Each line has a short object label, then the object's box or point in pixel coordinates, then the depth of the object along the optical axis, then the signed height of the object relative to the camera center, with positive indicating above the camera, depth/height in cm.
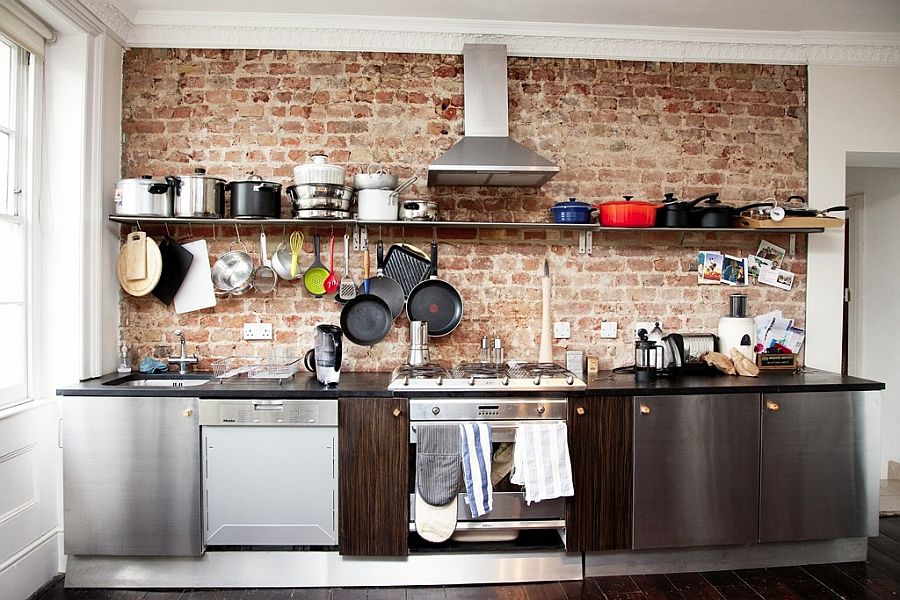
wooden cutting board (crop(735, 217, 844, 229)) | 340 +42
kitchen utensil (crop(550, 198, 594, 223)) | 333 +46
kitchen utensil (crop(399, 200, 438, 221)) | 327 +46
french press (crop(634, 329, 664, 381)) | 320 -33
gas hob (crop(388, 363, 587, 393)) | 290 -41
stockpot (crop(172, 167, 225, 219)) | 317 +51
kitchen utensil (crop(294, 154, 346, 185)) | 317 +64
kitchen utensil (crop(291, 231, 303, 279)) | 340 +29
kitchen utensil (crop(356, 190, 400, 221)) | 322 +48
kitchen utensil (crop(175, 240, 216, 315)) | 345 +4
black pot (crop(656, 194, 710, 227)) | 338 +46
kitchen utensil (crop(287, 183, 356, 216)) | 317 +52
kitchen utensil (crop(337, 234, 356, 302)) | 341 +4
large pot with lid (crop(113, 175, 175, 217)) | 312 +50
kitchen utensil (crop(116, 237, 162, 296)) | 329 +11
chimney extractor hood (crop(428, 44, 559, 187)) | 316 +94
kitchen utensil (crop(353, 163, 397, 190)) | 323 +61
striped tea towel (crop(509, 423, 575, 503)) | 285 -79
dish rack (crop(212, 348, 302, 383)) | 331 -40
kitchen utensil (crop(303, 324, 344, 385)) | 303 -30
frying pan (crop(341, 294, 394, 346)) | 344 -14
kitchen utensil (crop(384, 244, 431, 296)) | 346 +17
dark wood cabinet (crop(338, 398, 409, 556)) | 288 -85
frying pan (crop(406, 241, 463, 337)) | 347 -6
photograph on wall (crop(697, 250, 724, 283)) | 364 +18
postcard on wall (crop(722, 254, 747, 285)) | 366 +17
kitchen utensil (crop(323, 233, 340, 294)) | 342 +7
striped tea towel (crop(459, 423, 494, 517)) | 285 -80
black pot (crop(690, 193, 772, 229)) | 339 +45
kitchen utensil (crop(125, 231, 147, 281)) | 329 +19
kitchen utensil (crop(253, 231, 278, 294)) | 343 +11
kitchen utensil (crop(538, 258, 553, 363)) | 345 -21
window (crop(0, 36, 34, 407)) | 282 +38
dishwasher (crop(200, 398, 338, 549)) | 287 -86
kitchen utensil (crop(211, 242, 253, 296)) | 340 +12
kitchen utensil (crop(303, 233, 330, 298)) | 344 +10
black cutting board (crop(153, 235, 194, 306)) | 339 +14
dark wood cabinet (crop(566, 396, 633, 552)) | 295 -86
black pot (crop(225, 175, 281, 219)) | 319 +51
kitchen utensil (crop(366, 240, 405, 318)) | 343 +3
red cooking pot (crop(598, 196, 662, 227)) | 334 +46
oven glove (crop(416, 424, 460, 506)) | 285 -81
